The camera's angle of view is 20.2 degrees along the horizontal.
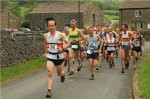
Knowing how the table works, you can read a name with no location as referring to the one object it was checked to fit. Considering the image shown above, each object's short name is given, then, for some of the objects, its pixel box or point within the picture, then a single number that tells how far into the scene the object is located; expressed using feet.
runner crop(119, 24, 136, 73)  59.88
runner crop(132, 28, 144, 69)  69.46
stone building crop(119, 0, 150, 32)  276.41
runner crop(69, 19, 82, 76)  53.33
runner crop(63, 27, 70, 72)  56.86
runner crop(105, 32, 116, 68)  66.39
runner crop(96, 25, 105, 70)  77.74
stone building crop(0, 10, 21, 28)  302.62
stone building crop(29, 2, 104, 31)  263.08
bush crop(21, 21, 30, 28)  297.90
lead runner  38.04
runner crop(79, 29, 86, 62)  58.03
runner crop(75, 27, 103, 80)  51.47
